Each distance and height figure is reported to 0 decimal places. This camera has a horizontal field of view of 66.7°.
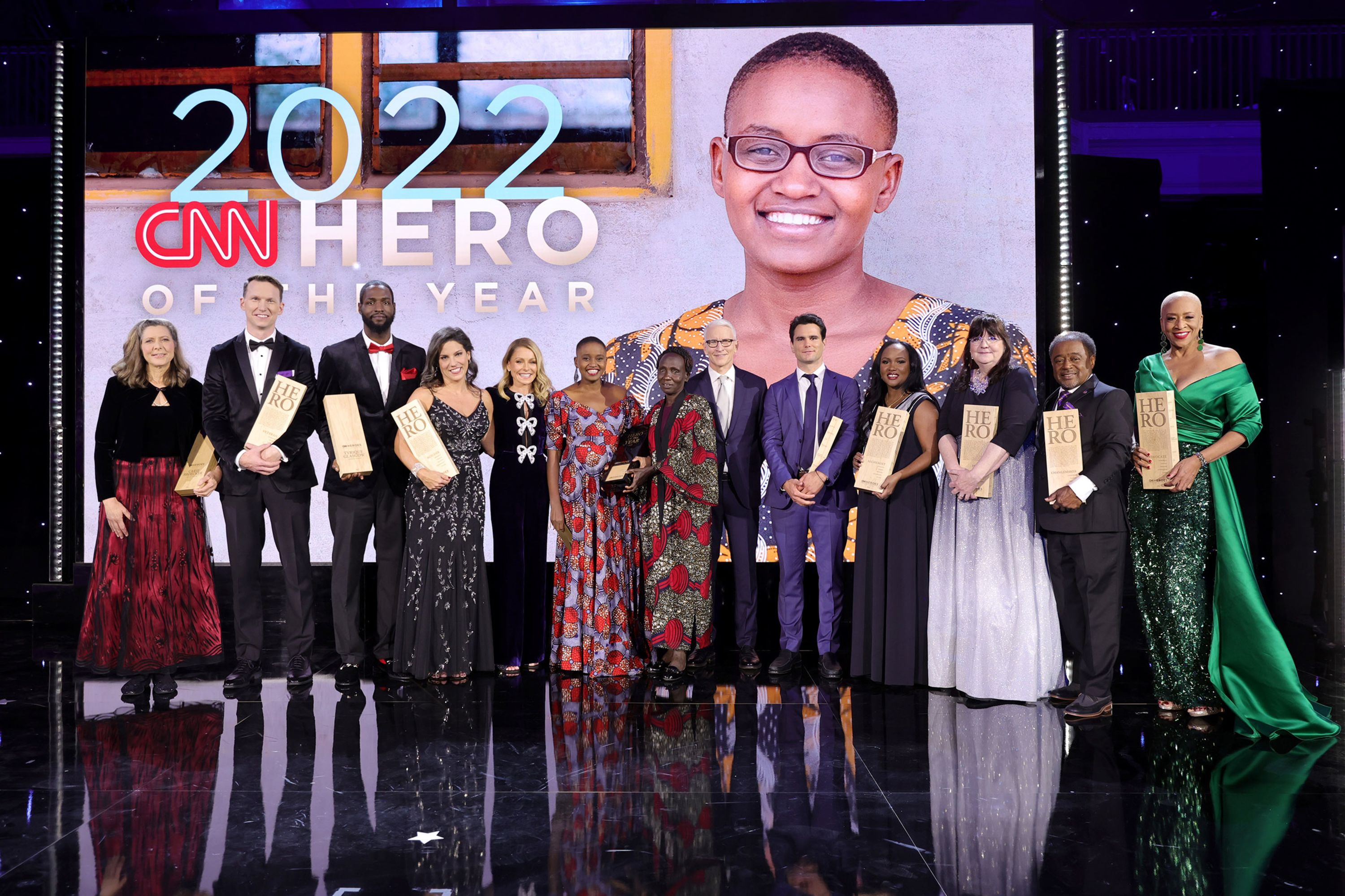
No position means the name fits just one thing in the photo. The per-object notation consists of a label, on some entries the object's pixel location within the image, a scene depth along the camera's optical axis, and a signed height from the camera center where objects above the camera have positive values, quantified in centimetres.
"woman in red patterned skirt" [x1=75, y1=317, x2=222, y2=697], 470 -28
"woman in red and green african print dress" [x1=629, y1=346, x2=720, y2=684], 507 -28
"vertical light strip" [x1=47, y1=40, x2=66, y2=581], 647 +86
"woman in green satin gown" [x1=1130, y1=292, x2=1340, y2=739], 416 -40
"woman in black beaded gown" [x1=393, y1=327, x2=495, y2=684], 490 -41
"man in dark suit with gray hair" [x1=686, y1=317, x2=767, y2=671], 538 +2
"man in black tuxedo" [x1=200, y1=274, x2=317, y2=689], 483 -1
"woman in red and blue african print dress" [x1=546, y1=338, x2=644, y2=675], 511 -37
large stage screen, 631 +164
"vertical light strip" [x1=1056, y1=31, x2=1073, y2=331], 629 +176
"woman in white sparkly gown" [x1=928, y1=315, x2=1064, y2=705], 451 -44
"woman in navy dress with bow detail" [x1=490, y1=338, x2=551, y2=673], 523 -10
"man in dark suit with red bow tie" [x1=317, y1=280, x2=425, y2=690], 506 -6
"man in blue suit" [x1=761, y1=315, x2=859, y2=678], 521 -9
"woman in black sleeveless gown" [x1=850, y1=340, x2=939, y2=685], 490 -43
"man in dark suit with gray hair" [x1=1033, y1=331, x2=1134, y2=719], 429 -22
